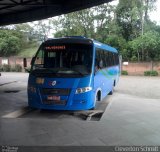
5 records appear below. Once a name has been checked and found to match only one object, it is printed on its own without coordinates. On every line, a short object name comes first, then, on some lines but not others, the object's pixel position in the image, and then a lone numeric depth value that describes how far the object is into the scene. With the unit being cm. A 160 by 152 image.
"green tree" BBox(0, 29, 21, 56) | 2624
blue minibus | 562
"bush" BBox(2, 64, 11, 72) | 2325
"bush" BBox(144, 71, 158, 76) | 1903
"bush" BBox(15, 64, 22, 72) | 2282
